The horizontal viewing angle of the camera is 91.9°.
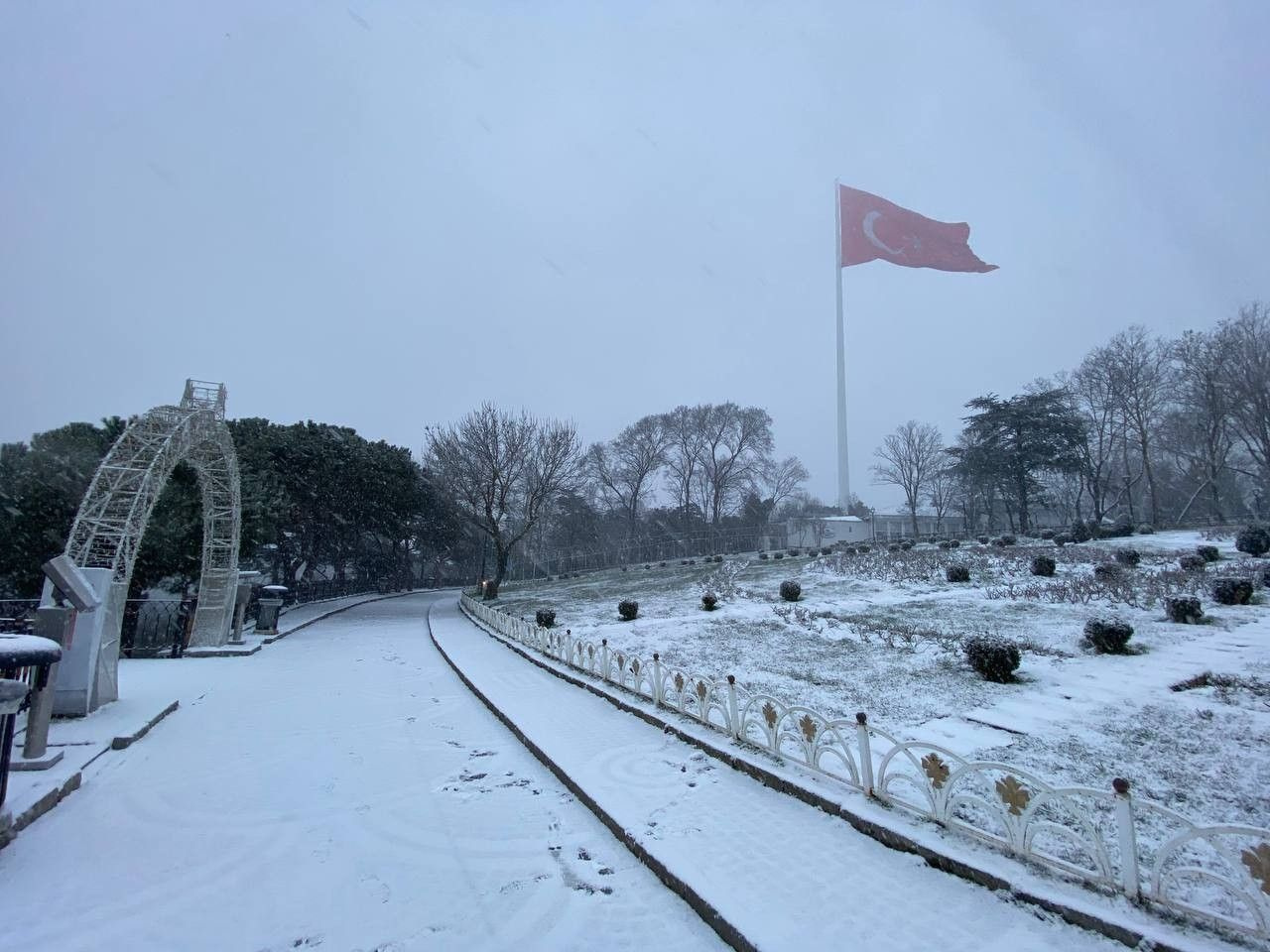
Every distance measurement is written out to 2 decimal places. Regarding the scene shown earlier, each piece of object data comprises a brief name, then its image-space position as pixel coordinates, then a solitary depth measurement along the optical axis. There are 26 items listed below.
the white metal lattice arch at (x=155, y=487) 10.13
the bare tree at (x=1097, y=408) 37.19
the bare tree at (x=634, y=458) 56.31
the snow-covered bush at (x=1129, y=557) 17.58
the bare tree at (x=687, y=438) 55.91
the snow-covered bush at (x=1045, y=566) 17.09
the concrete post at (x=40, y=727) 5.51
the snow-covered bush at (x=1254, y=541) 18.22
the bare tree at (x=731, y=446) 55.59
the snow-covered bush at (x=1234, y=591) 11.59
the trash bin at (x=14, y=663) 4.05
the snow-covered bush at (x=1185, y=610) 10.40
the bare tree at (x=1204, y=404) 30.52
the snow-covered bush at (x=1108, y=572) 14.43
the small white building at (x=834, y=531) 41.66
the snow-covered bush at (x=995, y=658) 8.03
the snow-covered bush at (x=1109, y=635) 8.82
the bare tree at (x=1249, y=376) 27.17
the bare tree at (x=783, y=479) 58.31
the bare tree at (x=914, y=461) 59.59
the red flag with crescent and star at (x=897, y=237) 29.92
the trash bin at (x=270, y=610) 17.30
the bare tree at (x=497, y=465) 29.55
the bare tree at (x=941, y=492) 58.26
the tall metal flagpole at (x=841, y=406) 36.56
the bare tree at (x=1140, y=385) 35.12
